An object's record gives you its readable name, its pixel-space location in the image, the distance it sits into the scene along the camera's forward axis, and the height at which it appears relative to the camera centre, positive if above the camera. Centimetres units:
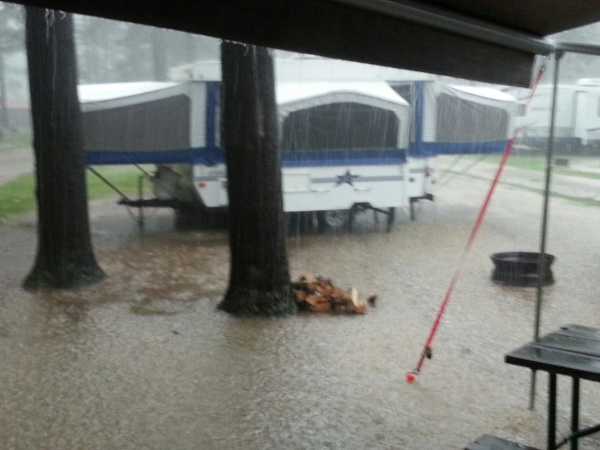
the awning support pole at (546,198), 461 -48
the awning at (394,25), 243 +30
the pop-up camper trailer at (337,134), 1110 -31
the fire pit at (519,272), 941 -183
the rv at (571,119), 1358 -5
